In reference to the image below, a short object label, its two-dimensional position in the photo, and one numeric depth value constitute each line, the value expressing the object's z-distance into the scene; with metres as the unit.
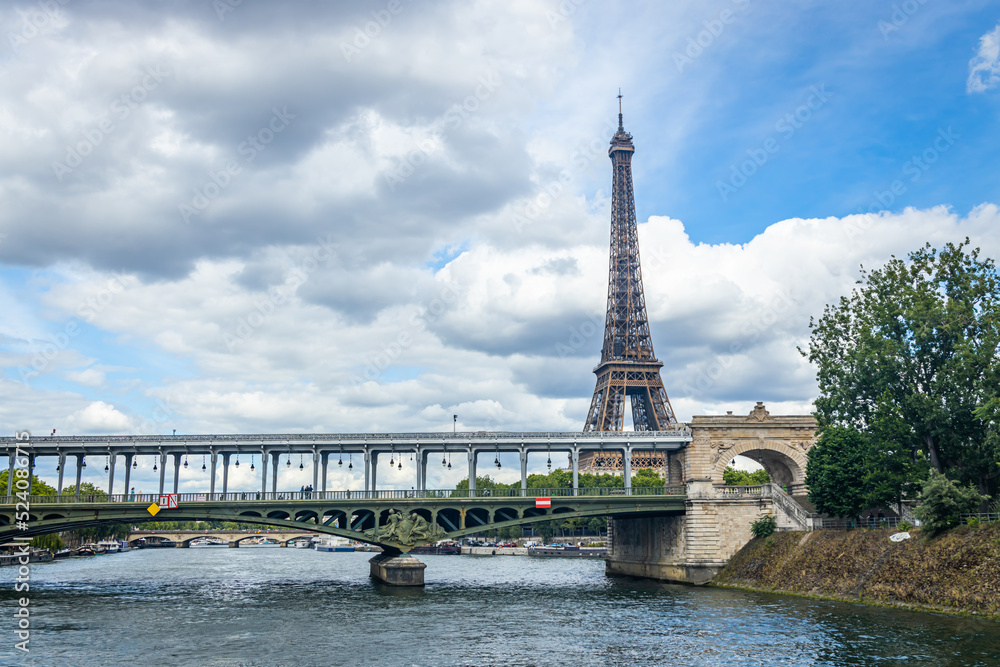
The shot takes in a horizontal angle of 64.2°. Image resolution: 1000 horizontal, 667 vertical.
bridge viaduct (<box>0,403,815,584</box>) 71.19
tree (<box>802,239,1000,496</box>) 58.75
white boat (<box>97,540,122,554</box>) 177.54
